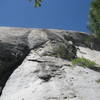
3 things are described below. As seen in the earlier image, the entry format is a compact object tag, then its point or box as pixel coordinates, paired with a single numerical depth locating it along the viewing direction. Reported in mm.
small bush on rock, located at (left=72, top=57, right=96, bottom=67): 11534
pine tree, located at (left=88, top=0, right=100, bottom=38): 15373
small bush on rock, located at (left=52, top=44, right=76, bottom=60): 12727
